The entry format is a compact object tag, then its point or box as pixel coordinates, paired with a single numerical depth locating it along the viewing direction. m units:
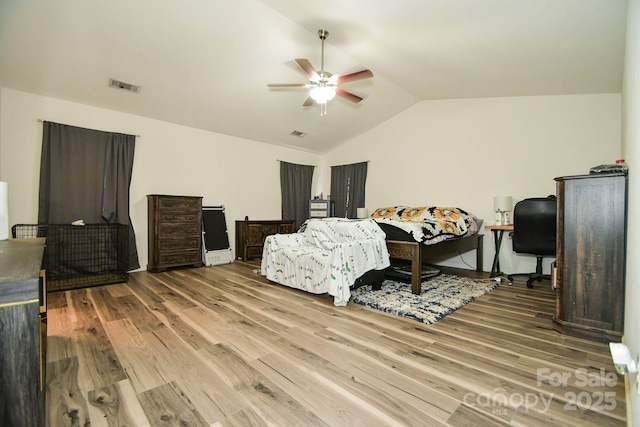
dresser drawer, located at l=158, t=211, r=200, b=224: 4.31
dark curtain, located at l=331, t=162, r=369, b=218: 6.12
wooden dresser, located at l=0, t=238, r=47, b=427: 0.78
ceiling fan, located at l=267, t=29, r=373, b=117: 2.92
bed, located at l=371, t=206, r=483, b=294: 3.23
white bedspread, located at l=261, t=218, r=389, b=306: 2.89
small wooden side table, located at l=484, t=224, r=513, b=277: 3.75
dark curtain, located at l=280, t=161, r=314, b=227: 6.28
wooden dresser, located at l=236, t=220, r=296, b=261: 5.36
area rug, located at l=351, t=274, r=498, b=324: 2.59
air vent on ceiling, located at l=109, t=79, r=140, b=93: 3.56
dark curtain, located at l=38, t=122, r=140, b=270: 3.66
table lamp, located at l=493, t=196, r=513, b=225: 4.16
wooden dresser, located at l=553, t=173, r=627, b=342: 1.96
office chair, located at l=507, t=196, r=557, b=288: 3.33
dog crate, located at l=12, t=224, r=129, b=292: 3.53
